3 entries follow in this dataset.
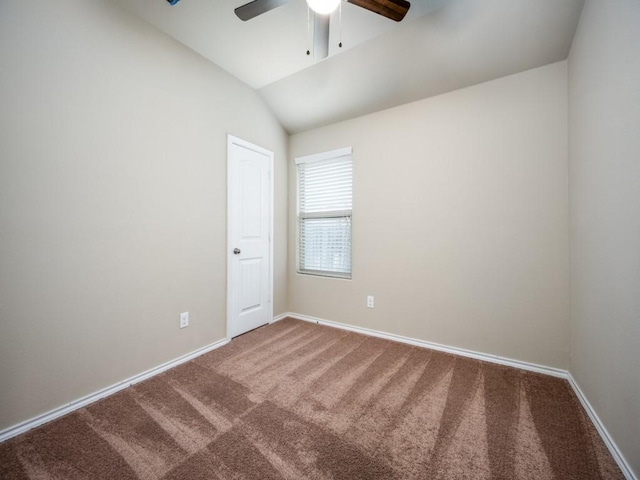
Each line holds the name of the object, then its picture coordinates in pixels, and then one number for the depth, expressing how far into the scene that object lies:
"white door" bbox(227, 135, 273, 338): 2.64
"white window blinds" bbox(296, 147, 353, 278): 3.01
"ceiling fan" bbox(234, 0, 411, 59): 1.41
